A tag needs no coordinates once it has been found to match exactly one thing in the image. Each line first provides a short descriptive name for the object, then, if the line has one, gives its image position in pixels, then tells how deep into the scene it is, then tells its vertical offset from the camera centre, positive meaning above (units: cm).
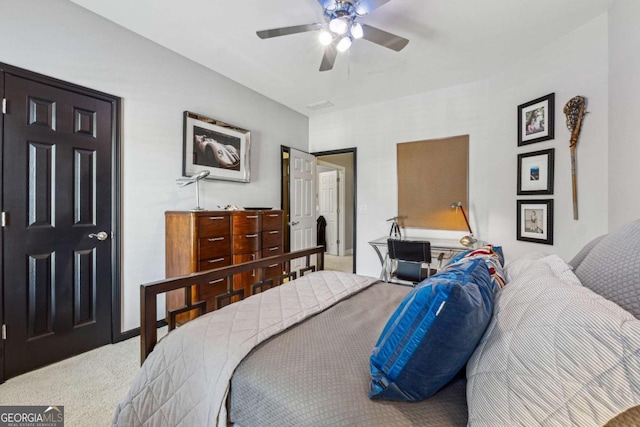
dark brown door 187 -7
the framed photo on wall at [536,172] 250 +39
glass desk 292 -36
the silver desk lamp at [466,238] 300 -28
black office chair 267 -45
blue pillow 72 -34
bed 54 -45
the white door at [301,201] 421 +19
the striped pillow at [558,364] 51 -31
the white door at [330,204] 651 +21
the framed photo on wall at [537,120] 249 +88
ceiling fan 182 +129
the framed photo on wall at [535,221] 251 -7
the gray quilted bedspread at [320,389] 74 -52
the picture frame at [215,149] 288 +73
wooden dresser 251 -30
